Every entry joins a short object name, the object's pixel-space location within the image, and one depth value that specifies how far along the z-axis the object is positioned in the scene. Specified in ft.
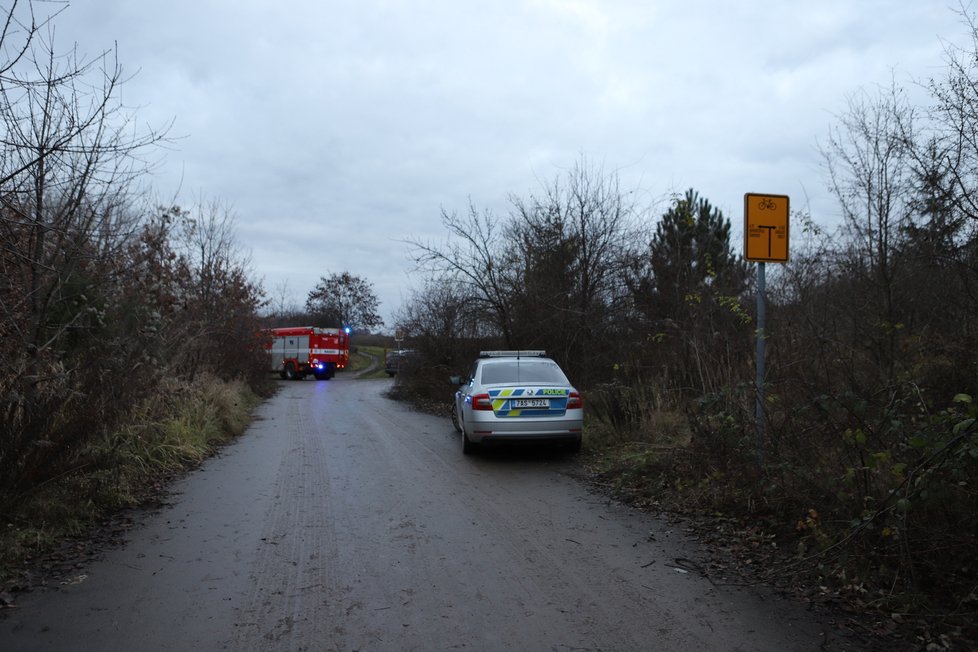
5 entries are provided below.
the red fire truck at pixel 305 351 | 135.85
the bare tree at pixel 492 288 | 63.98
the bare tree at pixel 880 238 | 31.73
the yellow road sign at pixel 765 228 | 22.44
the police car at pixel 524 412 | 32.73
